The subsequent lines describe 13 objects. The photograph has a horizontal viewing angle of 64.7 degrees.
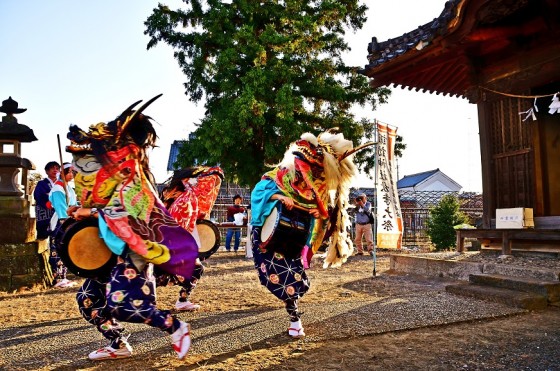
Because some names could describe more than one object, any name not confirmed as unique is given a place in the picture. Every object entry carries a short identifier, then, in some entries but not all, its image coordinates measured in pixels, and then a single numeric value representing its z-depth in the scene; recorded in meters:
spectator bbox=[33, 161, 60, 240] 7.35
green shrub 12.77
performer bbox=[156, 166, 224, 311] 5.01
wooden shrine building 6.51
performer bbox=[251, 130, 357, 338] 3.94
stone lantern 6.73
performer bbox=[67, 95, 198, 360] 2.99
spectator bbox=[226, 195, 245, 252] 13.16
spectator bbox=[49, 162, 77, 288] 6.81
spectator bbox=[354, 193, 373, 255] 12.84
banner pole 8.14
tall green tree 13.27
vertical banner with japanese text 8.77
